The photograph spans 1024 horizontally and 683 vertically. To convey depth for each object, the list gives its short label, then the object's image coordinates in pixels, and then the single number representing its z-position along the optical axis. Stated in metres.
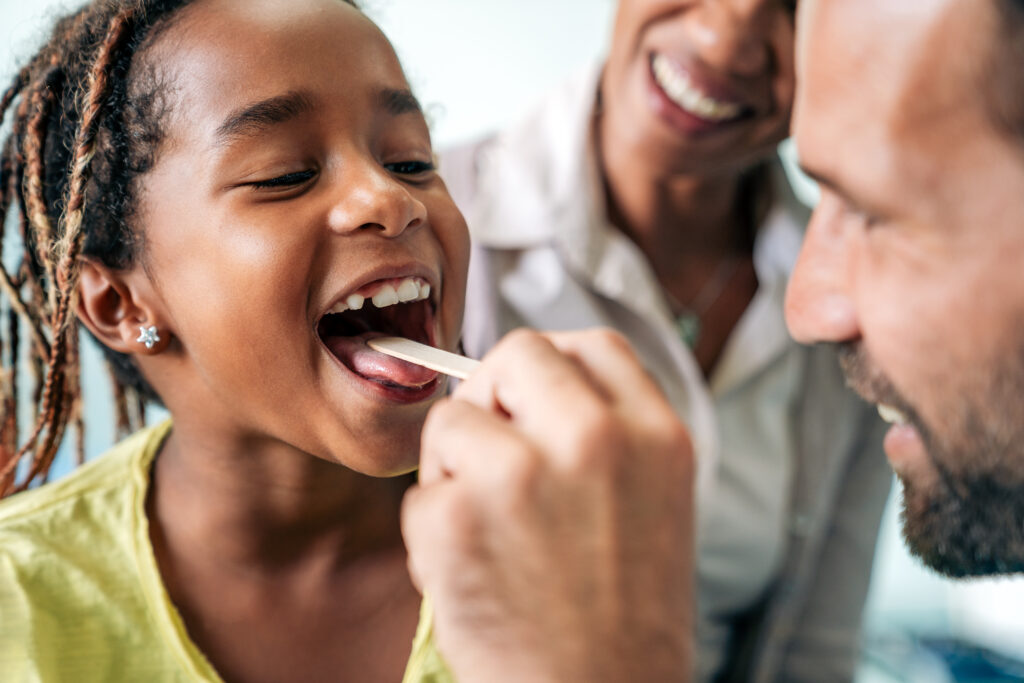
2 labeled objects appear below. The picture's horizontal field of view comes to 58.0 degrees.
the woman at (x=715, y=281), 1.04
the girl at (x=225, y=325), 0.64
